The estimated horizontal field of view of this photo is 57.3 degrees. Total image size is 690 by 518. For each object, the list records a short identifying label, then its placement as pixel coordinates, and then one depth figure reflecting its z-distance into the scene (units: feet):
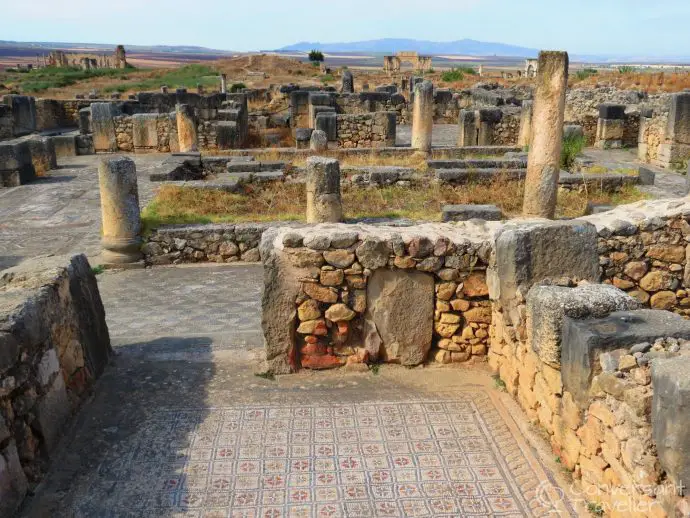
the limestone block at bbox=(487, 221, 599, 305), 16.49
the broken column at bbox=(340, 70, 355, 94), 101.56
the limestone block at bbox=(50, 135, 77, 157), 62.69
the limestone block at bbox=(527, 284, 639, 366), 13.78
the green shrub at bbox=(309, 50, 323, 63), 211.61
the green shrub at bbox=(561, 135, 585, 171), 48.16
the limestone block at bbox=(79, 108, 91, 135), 69.41
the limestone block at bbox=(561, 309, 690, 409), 12.50
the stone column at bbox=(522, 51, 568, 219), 31.37
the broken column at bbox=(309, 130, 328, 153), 53.78
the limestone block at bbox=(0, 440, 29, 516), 11.95
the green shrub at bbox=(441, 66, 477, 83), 133.59
